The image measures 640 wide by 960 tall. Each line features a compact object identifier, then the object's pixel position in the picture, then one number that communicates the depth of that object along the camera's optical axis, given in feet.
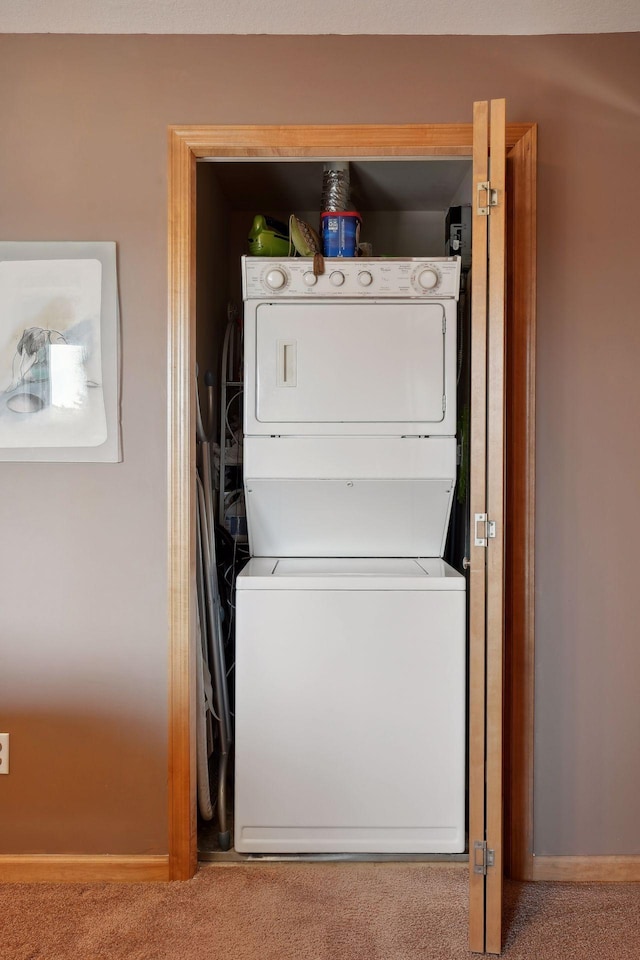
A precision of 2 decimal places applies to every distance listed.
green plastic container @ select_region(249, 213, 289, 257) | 8.46
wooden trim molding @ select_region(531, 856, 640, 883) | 6.72
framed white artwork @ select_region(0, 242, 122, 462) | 6.60
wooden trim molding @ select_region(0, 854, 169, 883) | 6.71
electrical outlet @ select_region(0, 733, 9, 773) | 6.73
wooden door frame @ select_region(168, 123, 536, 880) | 6.56
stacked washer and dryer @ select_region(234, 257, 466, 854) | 7.09
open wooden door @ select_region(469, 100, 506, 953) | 5.53
